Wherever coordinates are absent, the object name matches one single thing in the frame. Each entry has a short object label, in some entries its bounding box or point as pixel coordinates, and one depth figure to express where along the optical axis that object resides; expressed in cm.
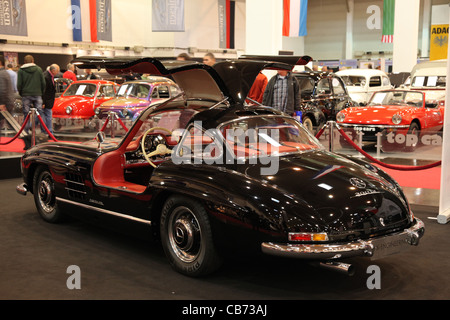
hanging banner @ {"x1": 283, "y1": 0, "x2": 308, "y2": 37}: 1488
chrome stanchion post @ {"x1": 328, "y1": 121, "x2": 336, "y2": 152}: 756
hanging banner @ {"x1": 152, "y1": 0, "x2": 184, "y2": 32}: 1980
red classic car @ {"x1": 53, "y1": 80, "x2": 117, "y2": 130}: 1507
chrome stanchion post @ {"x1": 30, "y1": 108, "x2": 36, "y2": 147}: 938
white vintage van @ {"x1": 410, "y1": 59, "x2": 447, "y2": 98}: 1452
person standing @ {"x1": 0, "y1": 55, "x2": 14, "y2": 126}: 1109
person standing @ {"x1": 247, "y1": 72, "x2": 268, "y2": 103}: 951
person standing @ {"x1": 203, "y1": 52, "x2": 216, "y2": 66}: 941
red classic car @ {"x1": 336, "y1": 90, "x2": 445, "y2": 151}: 1084
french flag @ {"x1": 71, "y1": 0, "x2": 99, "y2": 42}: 2212
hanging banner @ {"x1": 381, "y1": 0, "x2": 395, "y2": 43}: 2297
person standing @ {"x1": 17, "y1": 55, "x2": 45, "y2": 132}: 1228
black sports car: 394
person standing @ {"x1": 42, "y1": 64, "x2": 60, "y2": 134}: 1318
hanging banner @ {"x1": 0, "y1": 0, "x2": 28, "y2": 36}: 1841
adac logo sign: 2644
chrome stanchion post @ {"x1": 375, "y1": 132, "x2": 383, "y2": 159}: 929
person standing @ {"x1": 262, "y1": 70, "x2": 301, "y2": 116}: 914
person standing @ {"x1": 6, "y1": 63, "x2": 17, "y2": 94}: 1484
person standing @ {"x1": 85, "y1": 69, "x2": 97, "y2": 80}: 1998
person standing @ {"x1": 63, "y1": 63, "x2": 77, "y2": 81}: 1891
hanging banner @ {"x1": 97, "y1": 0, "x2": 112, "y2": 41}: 2178
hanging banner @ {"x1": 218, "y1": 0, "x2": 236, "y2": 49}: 2370
